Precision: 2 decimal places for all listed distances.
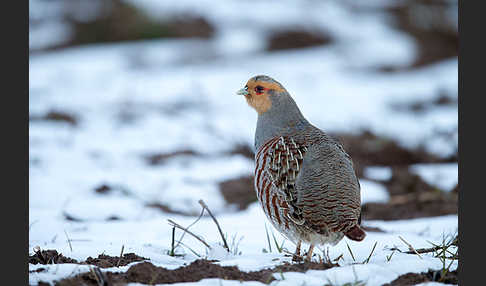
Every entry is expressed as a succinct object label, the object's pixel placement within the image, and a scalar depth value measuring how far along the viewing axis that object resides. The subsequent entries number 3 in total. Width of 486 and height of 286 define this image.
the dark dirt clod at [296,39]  22.97
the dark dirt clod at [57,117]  14.40
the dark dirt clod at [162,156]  12.35
